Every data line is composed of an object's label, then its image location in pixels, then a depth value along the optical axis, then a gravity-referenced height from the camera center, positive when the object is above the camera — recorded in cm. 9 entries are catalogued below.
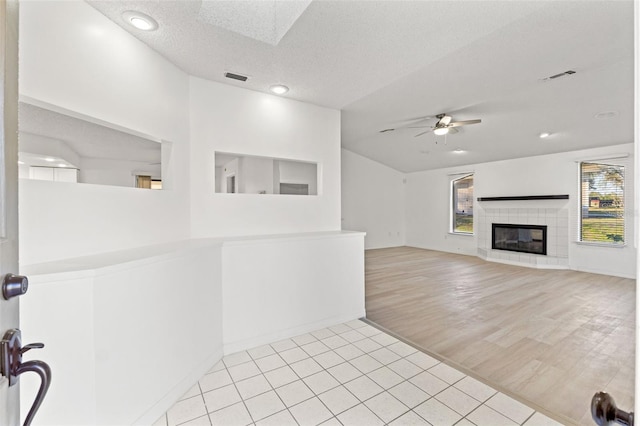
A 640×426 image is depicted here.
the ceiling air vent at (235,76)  257 +130
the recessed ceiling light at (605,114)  398 +144
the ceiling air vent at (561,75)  292 +150
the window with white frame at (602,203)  500 +15
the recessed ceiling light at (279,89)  283 +130
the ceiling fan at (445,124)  402 +133
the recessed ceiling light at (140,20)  178 +130
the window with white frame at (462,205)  751 +16
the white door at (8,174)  57 +8
